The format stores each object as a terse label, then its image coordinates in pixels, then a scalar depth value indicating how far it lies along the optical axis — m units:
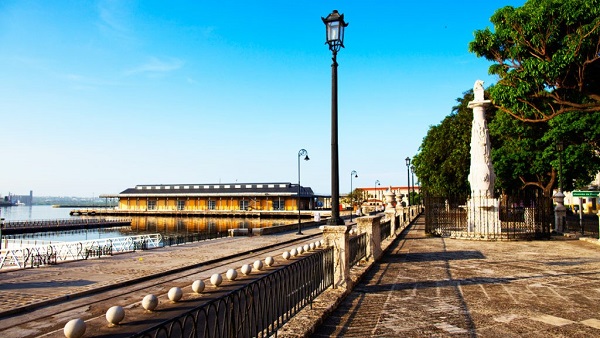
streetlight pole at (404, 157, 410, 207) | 40.53
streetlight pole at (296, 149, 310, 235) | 37.12
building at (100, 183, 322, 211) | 89.92
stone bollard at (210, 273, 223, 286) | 5.18
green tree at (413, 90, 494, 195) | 38.44
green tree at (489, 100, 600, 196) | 24.62
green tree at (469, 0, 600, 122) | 13.35
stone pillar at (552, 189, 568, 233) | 23.73
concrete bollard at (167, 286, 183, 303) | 4.43
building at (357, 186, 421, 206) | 139.52
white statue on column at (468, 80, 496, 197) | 20.66
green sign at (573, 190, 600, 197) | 18.62
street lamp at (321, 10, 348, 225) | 8.41
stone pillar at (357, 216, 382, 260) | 12.09
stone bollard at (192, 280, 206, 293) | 4.76
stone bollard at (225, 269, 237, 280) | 5.45
